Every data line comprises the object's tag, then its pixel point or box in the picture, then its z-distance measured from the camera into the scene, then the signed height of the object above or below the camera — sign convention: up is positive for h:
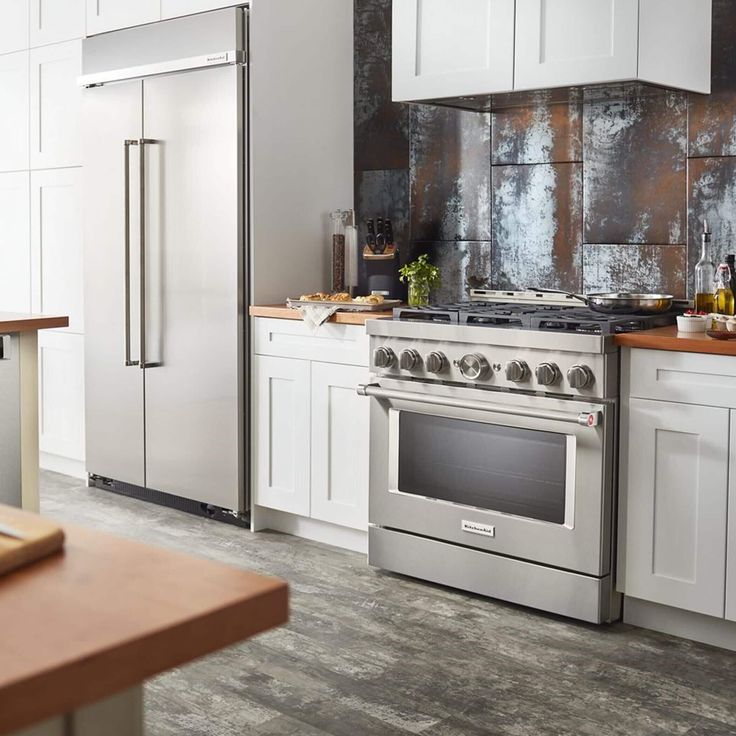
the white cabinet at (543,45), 3.27 +0.77
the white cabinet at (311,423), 3.85 -0.55
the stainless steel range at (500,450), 3.14 -0.55
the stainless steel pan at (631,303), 3.40 -0.08
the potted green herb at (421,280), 4.04 -0.01
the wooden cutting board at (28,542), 1.16 -0.30
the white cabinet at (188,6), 4.14 +1.09
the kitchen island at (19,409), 3.25 -0.42
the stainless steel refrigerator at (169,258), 4.14 +0.08
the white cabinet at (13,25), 5.23 +1.26
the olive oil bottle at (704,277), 3.42 +0.01
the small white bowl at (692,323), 3.13 -0.13
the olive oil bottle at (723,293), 3.36 -0.04
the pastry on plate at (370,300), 3.89 -0.08
